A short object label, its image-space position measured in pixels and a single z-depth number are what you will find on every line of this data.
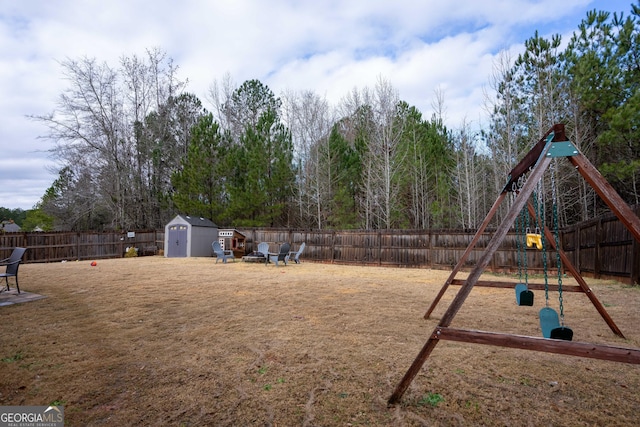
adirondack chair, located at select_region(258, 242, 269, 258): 13.50
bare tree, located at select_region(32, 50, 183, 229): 20.89
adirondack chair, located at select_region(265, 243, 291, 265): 13.33
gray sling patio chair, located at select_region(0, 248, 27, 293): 5.68
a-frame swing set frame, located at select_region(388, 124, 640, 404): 1.80
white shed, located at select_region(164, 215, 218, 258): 17.66
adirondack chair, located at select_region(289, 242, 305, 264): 13.89
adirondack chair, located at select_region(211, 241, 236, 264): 13.77
